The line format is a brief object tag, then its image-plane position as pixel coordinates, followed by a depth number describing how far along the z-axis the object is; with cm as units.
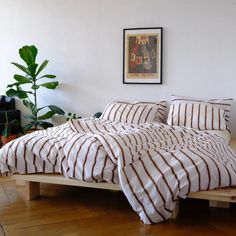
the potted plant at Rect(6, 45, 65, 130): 448
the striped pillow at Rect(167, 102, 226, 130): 363
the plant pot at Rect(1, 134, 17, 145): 415
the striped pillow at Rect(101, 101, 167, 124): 377
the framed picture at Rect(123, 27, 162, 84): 428
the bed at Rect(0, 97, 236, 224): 223
